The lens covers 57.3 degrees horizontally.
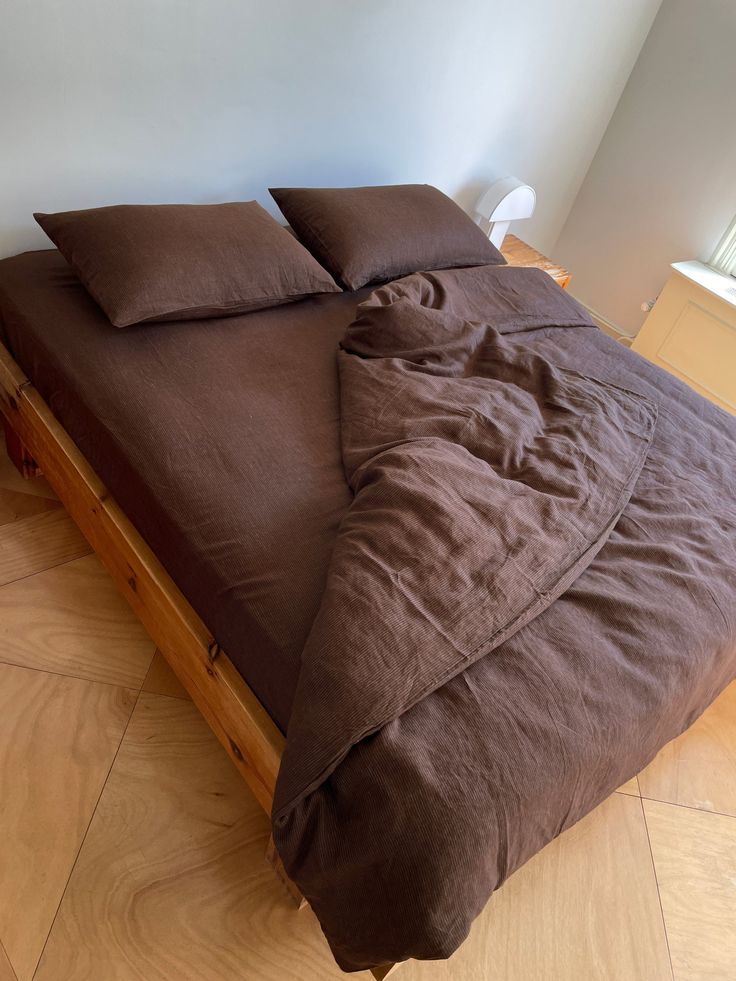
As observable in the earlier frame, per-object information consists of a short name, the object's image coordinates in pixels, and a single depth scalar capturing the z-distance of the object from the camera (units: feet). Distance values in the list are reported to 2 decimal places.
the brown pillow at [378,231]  6.19
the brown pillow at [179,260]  4.85
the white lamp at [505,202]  8.43
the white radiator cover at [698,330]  8.92
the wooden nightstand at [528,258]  8.91
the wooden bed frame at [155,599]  3.75
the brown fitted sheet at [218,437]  3.66
